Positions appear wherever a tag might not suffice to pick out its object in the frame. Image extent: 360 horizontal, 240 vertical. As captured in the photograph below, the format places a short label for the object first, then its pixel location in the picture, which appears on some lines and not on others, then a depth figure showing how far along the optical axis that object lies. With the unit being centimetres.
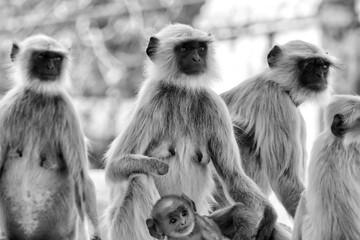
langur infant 997
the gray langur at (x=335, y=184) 962
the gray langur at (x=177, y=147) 1062
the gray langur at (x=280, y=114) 1201
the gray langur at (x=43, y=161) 1222
